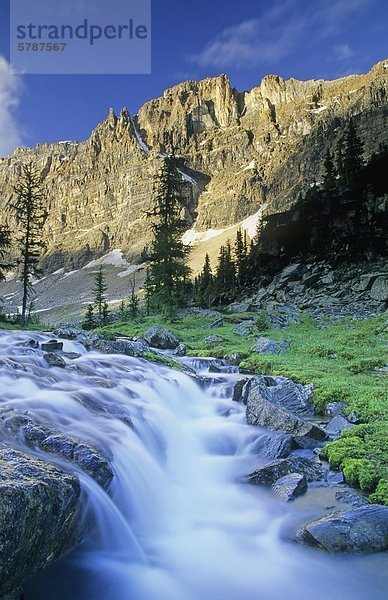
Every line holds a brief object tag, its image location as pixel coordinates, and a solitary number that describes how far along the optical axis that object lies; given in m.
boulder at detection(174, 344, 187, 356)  24.05
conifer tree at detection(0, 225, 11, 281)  37.22
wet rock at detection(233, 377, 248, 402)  14.29
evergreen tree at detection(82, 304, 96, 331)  53.58
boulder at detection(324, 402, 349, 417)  11.98
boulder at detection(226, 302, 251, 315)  44.12
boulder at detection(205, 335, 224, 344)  26.76
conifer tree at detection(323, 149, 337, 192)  53.07
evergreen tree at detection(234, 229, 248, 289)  69.31
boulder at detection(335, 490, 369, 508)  6.88
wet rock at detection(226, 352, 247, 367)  20.78
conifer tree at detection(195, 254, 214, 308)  71.80
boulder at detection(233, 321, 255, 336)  29.64
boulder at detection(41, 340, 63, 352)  18.11
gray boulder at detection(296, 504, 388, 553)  5.79
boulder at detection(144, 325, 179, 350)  26.62
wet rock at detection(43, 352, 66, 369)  13.95
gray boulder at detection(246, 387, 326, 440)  10.23
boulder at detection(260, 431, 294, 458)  9.55
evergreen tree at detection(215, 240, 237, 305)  80.69
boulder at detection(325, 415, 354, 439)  10.50
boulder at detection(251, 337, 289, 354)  22.19
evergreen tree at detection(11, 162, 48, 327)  37.69
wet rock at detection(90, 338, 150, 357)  19.91
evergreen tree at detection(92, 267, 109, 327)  67.38
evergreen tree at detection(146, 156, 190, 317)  37.34
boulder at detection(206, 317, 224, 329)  34.10
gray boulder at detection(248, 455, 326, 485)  8.30
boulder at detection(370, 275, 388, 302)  32.75
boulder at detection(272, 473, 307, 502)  7.55
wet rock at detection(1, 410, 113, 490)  7.05
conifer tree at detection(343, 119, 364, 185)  50.51
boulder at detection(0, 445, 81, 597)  4.27
